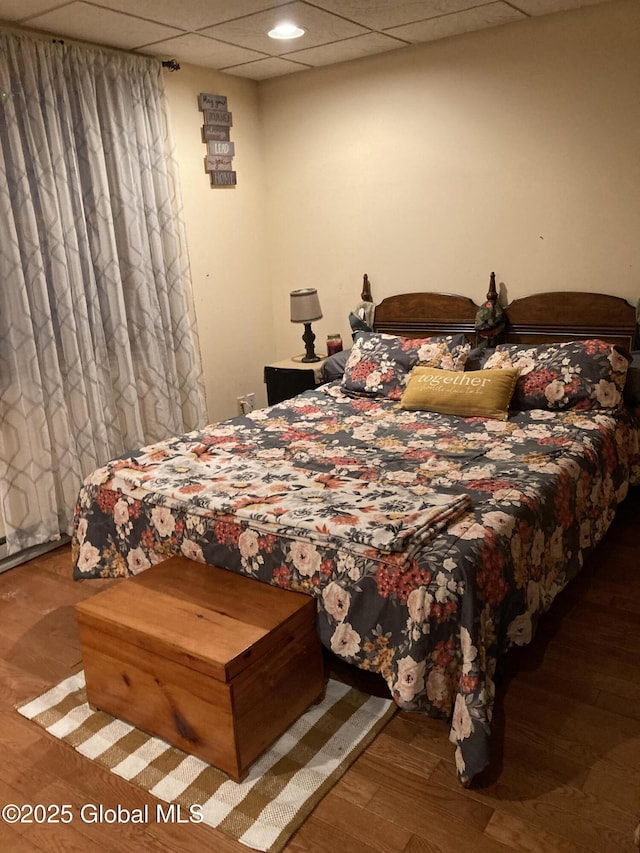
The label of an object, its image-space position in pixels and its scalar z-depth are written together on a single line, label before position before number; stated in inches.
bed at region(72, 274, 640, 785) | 76.4
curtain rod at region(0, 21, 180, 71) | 121.8
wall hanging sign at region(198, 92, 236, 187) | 163.3
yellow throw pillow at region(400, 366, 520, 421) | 125.7
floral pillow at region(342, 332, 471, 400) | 141.6
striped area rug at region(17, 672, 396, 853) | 71.7
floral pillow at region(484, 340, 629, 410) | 123.9
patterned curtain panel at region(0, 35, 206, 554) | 125.6
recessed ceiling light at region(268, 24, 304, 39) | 131.8
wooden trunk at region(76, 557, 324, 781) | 74.4
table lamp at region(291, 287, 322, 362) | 168.7
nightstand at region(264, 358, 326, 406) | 164.4
